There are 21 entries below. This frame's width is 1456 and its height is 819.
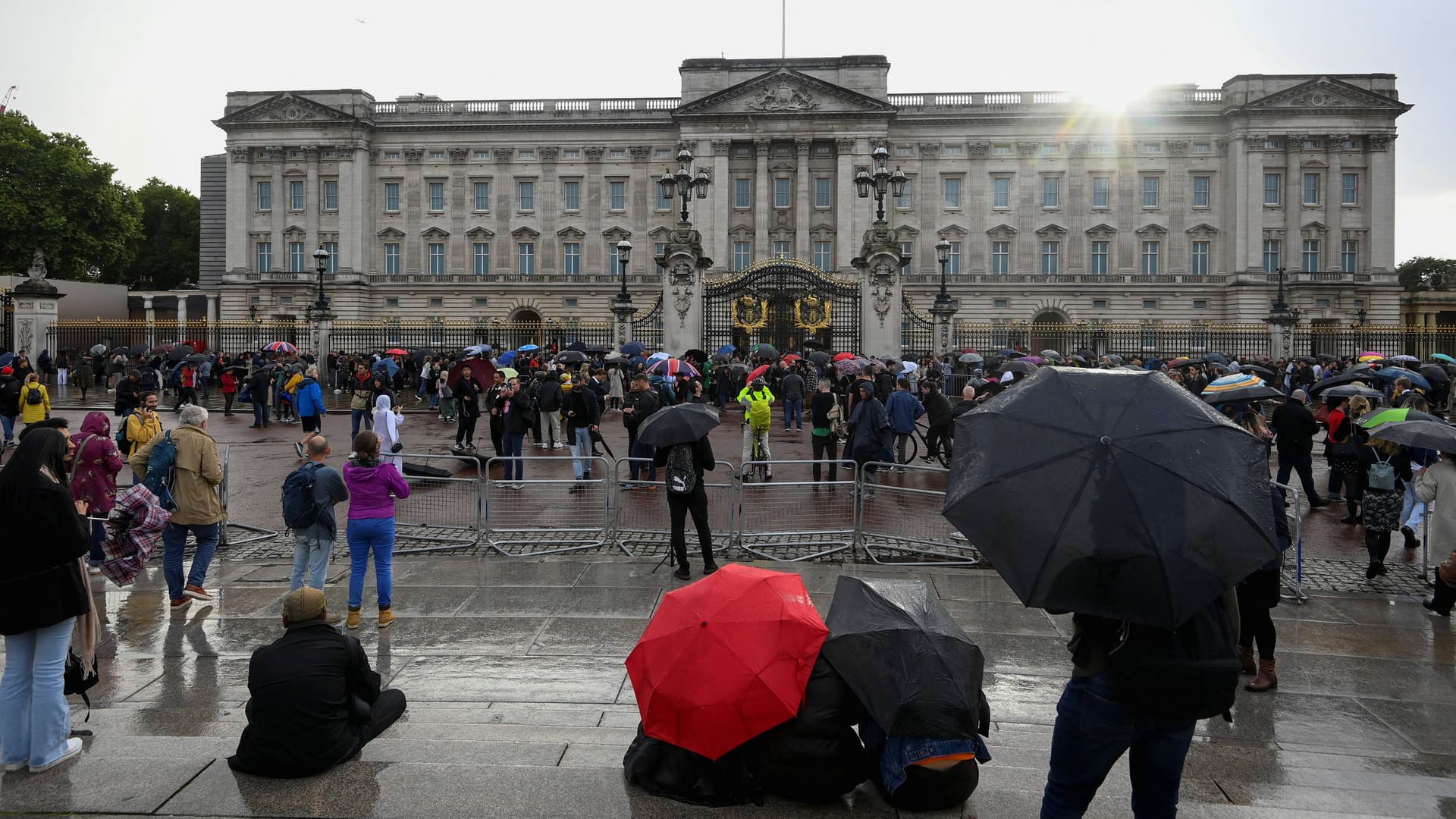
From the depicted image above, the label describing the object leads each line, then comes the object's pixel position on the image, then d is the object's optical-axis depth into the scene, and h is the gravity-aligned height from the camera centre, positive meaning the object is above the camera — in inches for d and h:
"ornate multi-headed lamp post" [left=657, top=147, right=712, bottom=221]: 1302.9 +278.8
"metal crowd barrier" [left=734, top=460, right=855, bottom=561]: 435.2 -54.9
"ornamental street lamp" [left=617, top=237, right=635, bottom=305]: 1311.5 +179.4
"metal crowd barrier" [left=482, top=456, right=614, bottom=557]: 443.5 -55.5
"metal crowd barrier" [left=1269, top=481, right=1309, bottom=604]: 362.3 -63.0
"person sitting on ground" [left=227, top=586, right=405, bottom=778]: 202.1 -63.0
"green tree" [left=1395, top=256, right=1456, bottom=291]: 3695.9 +466.0
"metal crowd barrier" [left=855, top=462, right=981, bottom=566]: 421.1 -57.3
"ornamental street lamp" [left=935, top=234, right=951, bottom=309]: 1369.3 +192.0
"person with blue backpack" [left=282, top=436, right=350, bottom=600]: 331.0 -37.6
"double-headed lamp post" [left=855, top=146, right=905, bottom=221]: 1246.9 +274.3
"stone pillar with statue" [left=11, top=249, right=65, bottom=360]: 1433.3 +107.0
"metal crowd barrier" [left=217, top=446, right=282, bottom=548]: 462.0 -67.0
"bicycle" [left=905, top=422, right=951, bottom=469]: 653.9 -40.2
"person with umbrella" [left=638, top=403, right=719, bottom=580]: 376.8 -24.8
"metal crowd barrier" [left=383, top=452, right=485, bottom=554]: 445.7 -53.7
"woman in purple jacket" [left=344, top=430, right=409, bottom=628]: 327.0 -38.2
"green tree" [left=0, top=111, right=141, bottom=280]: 2284.7 +433.5
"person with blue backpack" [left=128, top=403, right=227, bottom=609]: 357.7 -34.0
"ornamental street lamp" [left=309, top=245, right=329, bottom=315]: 1509.6 +139.0
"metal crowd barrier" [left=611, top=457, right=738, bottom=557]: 444.5 -57.1
